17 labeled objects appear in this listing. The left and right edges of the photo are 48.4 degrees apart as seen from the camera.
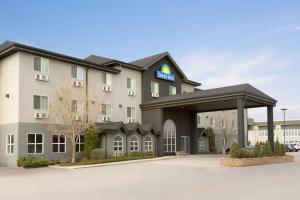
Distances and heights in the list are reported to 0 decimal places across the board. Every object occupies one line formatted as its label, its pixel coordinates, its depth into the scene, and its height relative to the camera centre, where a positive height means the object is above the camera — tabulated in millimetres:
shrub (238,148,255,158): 24250 -2382
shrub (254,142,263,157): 25723 -2332
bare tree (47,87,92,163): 26062 +449
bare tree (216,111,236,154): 49625 -1179
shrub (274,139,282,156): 29062 -2442
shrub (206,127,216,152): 45312 -2449
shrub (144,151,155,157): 32325 -3125
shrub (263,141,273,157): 27116 -2414
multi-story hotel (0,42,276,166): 25781 +1828
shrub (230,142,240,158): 24203 -2203
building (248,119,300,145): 78256 -2559
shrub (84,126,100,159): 28466 -1611
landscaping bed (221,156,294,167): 23434 -3001
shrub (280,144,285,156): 29347 -2606
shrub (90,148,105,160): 27375 -2613
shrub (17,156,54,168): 23719 -2843
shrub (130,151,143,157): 31069 -3010
